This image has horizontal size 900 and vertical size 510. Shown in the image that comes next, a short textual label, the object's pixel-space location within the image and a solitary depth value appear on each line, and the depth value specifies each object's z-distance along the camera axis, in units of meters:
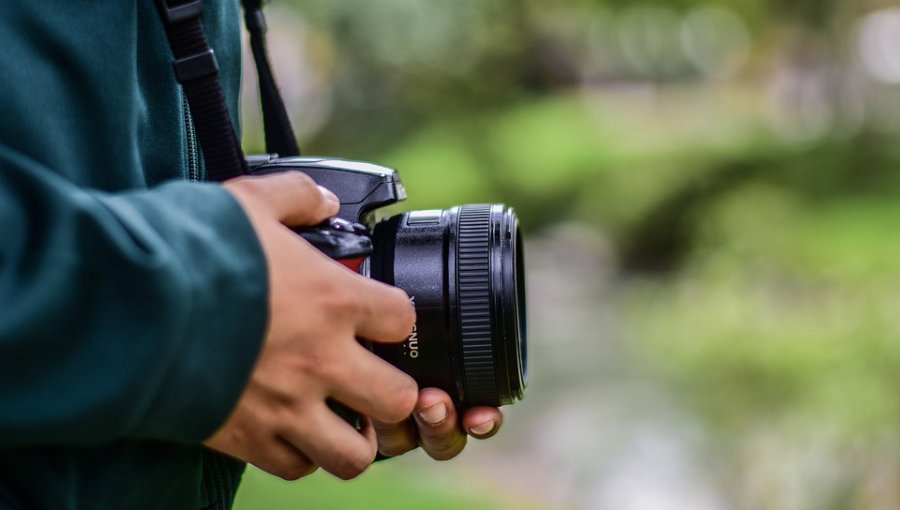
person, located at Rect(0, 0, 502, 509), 0.67
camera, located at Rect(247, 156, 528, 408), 0.79
